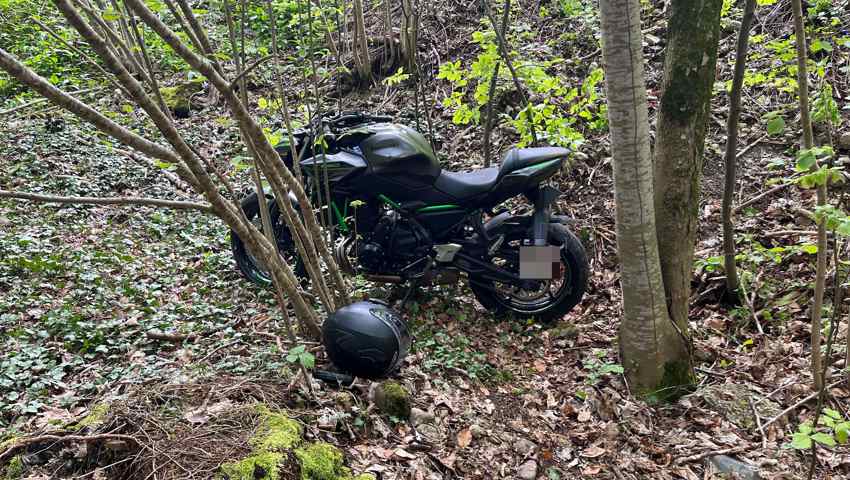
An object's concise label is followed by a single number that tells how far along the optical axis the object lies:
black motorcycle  4.04
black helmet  2.90
